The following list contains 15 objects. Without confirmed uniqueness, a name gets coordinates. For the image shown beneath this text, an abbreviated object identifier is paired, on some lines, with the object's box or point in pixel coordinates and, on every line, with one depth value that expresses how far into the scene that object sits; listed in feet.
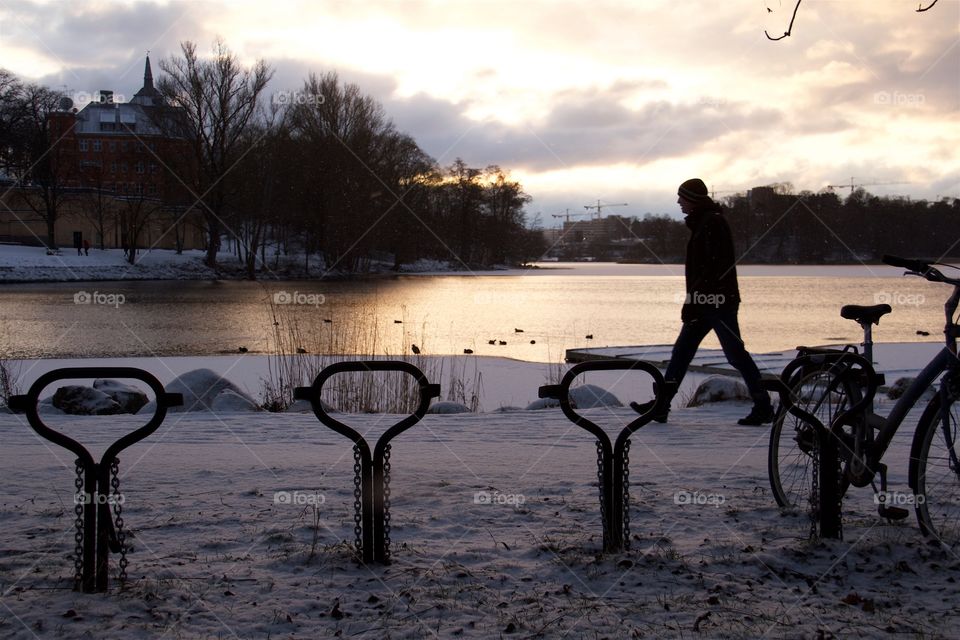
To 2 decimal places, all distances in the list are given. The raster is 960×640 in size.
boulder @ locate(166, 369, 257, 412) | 32.14
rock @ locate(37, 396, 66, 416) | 29.68
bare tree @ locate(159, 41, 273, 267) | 199.21
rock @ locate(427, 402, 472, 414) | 30.40
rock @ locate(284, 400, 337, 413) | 30.59
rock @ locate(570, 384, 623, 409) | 31.68
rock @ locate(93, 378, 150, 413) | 31.58
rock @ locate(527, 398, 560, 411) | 31.58
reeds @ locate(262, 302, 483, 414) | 33.47
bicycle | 13.30
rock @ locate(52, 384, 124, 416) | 30.01
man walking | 24.99
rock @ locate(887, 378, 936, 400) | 31.60
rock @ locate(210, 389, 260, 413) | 30.25
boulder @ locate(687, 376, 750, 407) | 30.94
